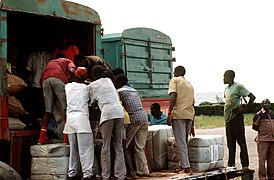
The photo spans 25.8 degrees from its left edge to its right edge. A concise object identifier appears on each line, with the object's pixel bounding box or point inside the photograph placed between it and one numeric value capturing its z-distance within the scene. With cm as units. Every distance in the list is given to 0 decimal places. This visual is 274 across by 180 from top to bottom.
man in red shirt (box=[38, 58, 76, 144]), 800
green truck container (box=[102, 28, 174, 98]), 1288
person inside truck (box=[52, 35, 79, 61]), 907
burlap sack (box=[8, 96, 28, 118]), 787
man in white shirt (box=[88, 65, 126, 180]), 723
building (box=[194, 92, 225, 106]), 4496
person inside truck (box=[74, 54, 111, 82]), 825
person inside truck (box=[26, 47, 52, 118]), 914
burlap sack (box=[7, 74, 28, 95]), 796
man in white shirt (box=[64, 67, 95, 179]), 724
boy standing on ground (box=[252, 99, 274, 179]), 1041
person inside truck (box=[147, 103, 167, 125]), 1096
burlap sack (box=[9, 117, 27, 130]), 781
